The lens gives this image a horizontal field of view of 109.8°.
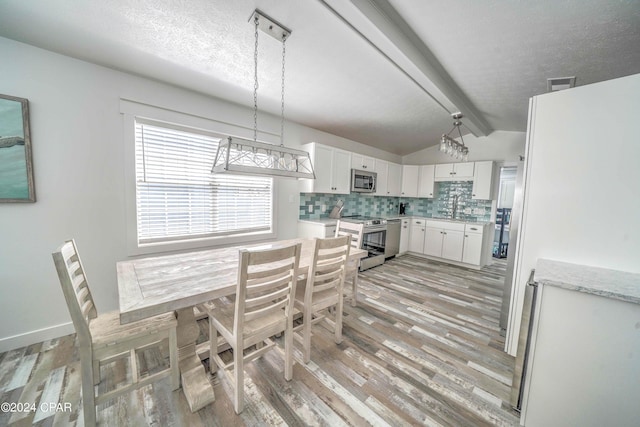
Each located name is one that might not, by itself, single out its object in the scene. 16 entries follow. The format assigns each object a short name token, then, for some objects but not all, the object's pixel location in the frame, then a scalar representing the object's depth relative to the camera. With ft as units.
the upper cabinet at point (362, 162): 13.34
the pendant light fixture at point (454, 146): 9.97
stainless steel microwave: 13.26
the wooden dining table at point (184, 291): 3.82
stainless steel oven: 12.71
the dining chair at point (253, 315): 4.13
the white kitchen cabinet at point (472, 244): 13.38
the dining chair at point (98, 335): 3.65
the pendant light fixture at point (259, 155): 5.13
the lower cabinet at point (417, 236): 15.74
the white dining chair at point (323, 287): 5.59
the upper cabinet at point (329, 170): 11.37
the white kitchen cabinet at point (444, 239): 14.15
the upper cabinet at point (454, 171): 14.48
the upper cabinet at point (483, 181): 13.71
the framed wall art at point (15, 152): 5.42
